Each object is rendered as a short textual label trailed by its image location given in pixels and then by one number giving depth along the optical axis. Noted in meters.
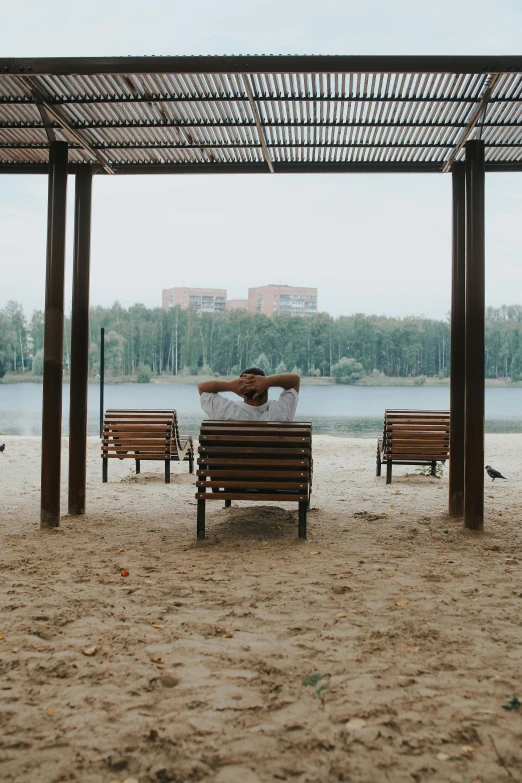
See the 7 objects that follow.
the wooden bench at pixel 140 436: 10.29
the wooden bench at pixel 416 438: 10.31
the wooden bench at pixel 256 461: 6.10
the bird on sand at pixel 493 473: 10.35
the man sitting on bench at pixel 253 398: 6.96
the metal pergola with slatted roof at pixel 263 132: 5.78
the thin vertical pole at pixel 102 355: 17.36
